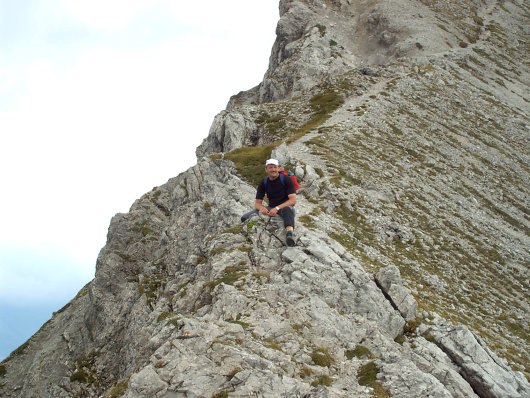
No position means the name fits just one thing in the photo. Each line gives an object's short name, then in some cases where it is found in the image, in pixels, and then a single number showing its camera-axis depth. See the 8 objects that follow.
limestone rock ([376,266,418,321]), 16.28
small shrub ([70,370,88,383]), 30.57
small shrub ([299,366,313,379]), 11.76
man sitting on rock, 17.36
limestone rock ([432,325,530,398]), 13.80
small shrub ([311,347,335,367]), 12.52
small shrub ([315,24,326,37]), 84.88
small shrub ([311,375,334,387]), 11.50
